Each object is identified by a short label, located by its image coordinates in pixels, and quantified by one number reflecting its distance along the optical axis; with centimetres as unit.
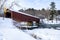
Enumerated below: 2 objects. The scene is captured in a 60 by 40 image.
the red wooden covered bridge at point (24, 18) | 1321
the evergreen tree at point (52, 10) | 2796
